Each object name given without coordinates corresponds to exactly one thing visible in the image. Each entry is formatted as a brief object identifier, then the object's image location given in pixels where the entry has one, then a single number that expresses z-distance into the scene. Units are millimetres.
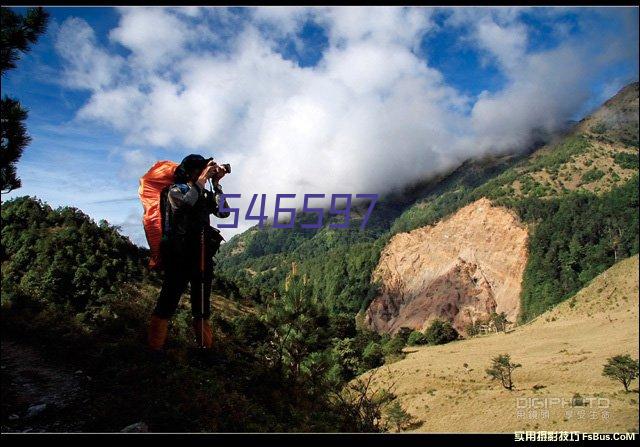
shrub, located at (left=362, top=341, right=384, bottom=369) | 33425
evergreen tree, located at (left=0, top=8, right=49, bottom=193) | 4785
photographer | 3842
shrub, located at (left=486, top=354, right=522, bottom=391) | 25197
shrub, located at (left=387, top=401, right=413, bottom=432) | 7816
